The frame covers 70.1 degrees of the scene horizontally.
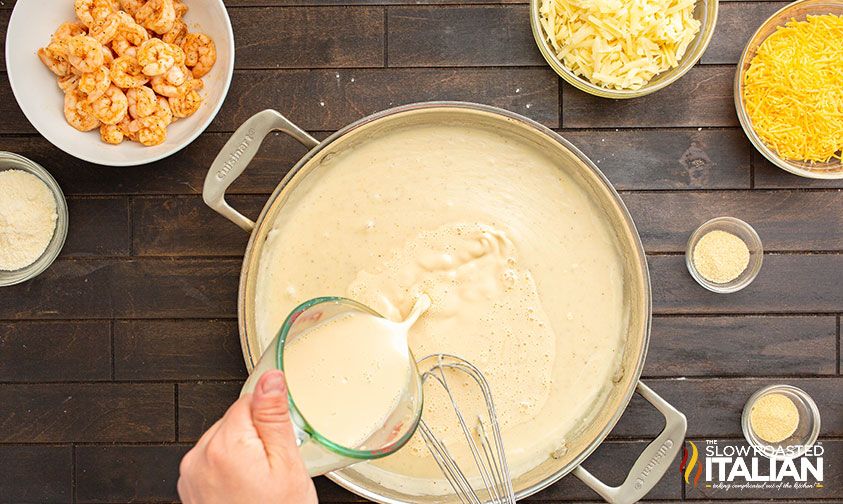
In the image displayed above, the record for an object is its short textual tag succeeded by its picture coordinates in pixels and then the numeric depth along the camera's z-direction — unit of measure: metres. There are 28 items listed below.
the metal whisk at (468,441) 1.13
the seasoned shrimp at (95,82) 1.14
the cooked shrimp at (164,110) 1.18
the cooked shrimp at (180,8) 1.20
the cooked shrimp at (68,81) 1.19
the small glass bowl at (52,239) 1.24
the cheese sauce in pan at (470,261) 1.15
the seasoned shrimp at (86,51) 1.13
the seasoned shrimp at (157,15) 1.17
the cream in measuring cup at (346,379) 0.85
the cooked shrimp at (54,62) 1.17
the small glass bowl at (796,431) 1.30
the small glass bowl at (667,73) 1.21
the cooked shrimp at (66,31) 1.19
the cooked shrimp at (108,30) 1.15
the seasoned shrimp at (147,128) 1.17
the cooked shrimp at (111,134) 1.18
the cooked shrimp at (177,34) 1.20
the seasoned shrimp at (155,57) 1.14
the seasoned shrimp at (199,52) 1.20
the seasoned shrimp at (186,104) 1.19
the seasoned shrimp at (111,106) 1.15
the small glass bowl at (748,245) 1.29
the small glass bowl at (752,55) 1.24
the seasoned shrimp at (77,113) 1.18
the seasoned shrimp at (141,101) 1.16
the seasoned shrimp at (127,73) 1.15
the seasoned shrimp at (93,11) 1.16
